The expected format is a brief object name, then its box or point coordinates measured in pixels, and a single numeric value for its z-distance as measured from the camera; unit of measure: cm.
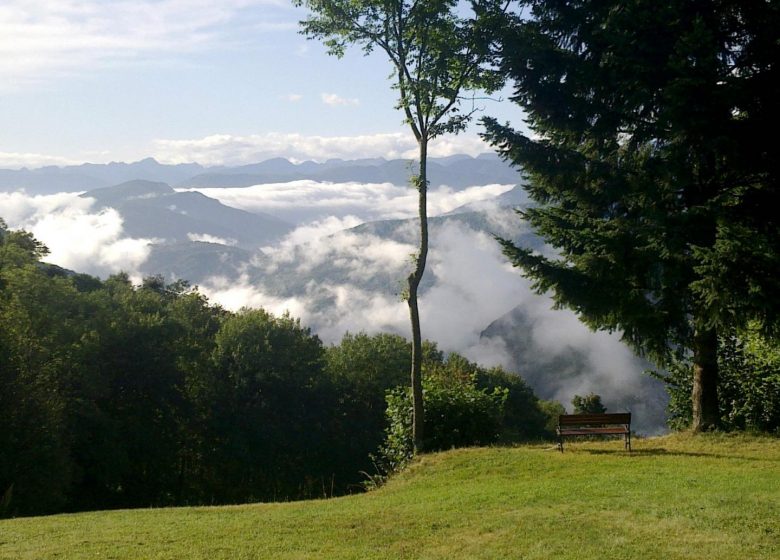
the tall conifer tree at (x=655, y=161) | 1278
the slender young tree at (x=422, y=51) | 1625
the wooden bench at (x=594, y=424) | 1536
